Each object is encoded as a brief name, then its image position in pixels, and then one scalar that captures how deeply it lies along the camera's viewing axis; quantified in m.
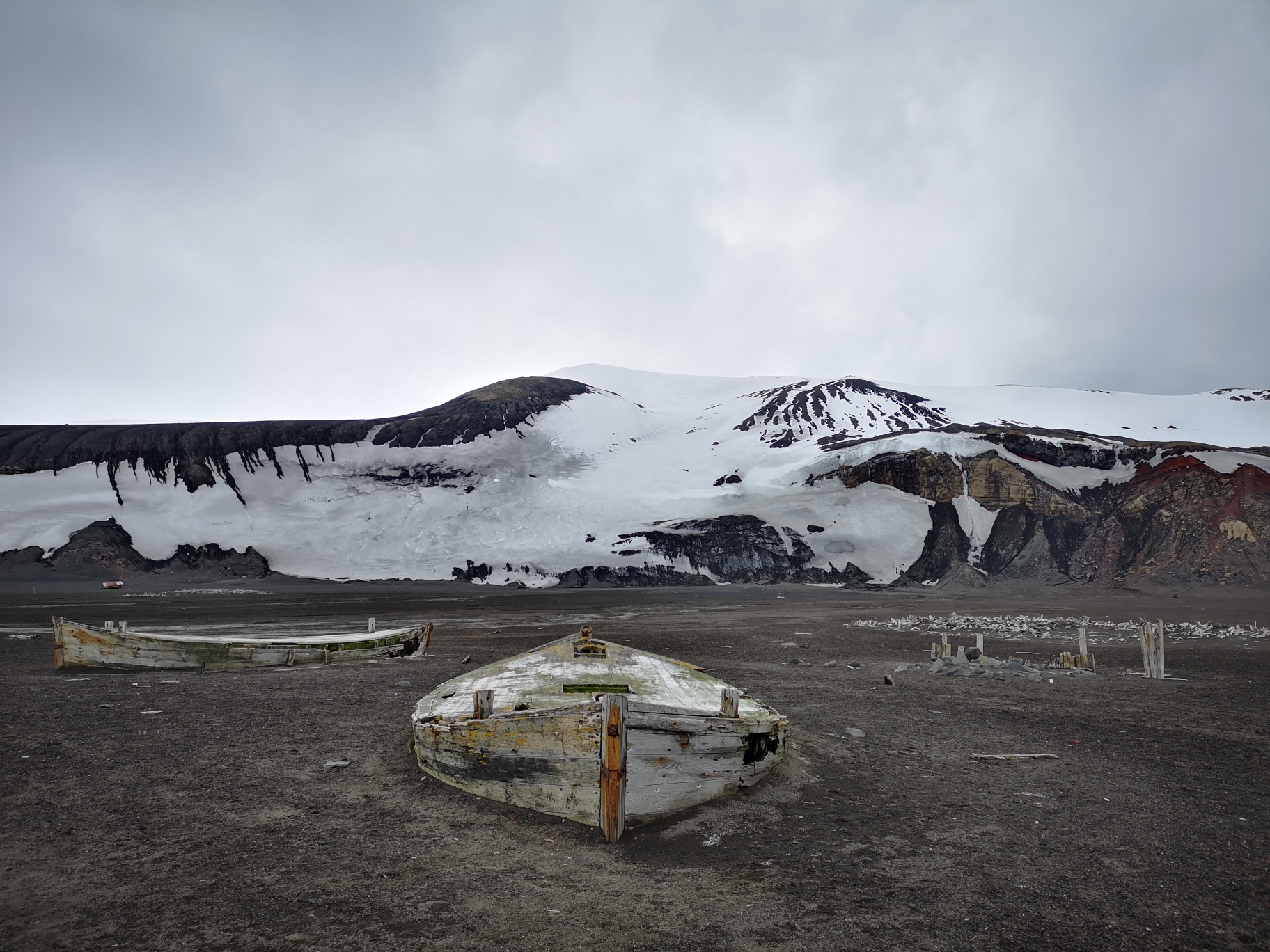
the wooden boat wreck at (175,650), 13.90
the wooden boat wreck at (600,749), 5.86
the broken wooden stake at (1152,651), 14.36
